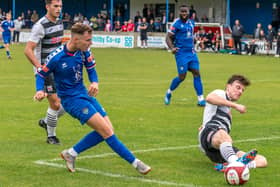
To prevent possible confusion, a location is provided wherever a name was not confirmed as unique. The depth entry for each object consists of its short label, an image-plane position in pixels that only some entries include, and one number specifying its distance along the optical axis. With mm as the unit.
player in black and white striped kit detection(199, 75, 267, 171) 8414
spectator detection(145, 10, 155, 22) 52738
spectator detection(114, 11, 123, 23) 57456
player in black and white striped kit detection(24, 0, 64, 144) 10569
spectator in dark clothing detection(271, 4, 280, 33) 45094
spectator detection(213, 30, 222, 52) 43878
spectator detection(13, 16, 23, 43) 54812
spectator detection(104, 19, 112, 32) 51109
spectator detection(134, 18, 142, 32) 48759
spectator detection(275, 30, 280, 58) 39725
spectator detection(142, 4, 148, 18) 55178
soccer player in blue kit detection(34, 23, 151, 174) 8219
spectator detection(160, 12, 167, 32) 49469
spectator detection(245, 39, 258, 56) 41844
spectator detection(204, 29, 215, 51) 44000
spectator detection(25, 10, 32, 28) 58256
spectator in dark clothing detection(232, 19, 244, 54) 41781
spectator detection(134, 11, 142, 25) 51650
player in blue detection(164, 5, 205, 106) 16406
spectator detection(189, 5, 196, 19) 49284
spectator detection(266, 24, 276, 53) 40750
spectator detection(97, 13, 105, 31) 53197
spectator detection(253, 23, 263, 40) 42281
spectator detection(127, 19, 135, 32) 49231
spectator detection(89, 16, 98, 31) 52594
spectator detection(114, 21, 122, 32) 50938
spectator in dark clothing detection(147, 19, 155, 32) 48822
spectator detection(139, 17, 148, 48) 46500
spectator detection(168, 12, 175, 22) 51416
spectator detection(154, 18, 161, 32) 49312
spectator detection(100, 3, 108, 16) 60075
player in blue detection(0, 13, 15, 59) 36969
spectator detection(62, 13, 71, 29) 57162
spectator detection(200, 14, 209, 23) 48469
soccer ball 7844
